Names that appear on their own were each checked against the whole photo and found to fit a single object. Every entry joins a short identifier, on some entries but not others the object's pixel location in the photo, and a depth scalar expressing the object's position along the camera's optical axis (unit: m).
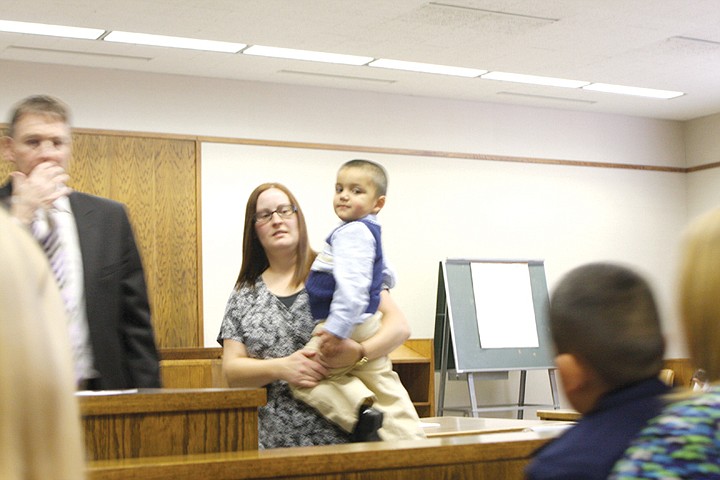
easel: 9.18
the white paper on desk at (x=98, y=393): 2.31
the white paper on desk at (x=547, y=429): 2.83
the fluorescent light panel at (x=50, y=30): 7.18
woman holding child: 2.90
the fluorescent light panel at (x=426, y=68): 8.54
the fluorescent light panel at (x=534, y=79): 9.09
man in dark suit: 2.72
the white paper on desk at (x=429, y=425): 3.96
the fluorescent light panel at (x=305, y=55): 8.03
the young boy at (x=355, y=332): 2.88
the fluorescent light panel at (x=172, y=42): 7.54
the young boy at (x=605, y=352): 1.41
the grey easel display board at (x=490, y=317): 9.22
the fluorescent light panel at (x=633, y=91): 9.59
